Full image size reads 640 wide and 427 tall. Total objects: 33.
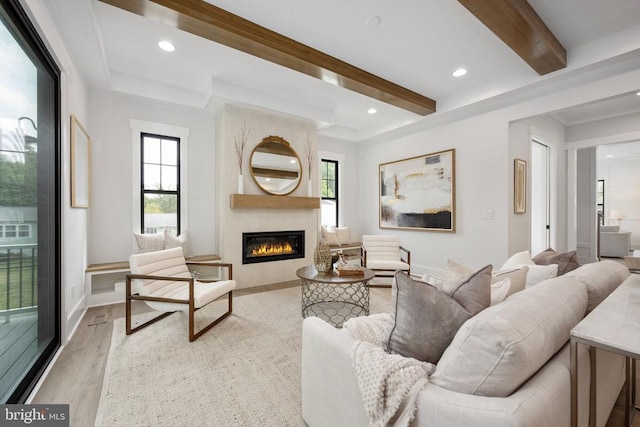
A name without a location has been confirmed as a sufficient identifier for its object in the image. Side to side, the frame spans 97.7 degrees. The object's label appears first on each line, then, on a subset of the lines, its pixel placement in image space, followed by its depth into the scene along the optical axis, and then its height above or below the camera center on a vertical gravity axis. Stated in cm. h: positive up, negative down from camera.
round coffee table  285 -110
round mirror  437 +75
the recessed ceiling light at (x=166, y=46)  287 +175
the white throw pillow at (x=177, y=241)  380 -39
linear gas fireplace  427 -54
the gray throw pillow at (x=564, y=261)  215 -38
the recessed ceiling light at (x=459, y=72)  337 +172
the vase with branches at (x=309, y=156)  481 +98
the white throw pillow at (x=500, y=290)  130 -37
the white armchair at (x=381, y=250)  436 -60
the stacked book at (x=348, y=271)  296 -62
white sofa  82 -55
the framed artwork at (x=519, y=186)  385 +38
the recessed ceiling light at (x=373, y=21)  247 +172
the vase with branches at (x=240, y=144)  412 +102
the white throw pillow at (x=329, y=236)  532 -45
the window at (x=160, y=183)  398 +43
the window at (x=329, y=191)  591 +47
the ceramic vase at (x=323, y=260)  311 -53
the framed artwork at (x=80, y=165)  265 +51
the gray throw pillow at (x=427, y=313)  108 -39
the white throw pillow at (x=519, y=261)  221 -40
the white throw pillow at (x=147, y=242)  365 -39
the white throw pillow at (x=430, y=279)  154 -38
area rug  158 -113
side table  94 -43
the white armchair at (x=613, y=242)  676 -73
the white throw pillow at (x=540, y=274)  184 -41
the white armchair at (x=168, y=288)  248 -74
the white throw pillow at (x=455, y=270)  158 -33
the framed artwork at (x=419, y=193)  448 +35
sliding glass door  158 +5
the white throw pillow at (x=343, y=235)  552 -45
